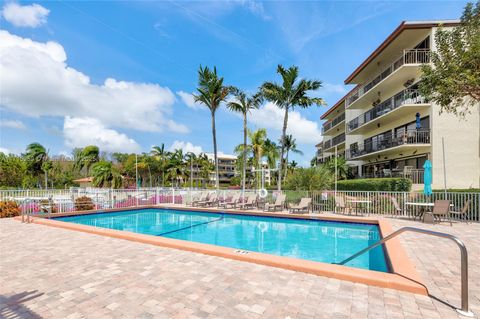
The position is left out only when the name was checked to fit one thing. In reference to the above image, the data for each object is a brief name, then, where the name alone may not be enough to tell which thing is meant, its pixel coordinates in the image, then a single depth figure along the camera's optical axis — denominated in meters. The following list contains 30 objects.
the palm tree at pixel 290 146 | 42.56
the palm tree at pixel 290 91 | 18.92
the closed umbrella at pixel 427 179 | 10.94
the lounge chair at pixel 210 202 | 17.54
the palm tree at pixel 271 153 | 32.76
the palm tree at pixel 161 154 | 57.88
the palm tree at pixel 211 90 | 20.19
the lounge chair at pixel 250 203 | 15.83
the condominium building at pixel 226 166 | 98.04
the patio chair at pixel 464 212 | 10.16
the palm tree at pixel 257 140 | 28.00
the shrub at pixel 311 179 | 15.78
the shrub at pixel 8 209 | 12.20
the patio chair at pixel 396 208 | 11.73
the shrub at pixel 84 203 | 14.39
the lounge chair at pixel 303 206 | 13.53
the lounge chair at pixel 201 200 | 17.69
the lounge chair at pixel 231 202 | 16.44
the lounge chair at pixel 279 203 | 14.13
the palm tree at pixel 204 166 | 64.38
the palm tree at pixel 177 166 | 55.44
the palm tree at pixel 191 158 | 61.47
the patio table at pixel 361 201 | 12.22
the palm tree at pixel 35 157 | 35.09
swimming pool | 7.79
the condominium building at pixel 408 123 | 17.36
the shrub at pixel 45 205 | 12.78
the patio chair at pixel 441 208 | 9.88
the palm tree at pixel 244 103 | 21.69
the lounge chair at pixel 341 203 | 13.02
